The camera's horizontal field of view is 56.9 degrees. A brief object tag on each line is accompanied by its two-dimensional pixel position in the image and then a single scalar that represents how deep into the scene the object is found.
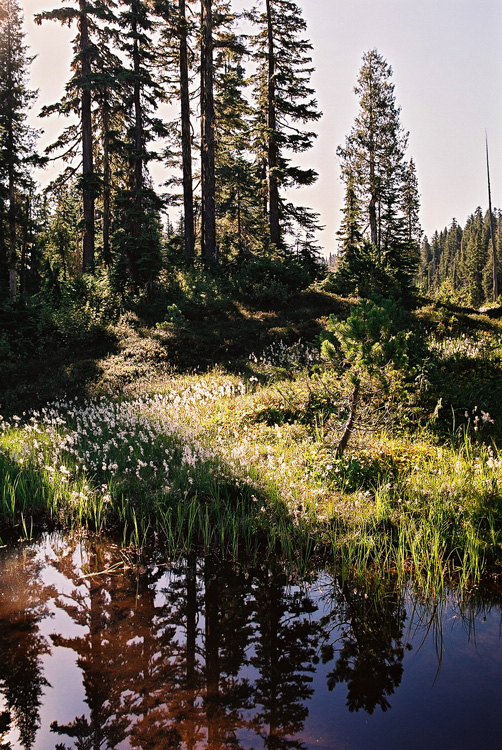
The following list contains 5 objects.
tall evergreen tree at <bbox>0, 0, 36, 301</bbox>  26.34
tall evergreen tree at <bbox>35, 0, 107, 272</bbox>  20.88
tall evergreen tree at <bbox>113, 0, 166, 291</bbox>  18.66
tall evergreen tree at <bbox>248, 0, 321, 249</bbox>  24.45
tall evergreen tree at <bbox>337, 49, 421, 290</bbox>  32.59
